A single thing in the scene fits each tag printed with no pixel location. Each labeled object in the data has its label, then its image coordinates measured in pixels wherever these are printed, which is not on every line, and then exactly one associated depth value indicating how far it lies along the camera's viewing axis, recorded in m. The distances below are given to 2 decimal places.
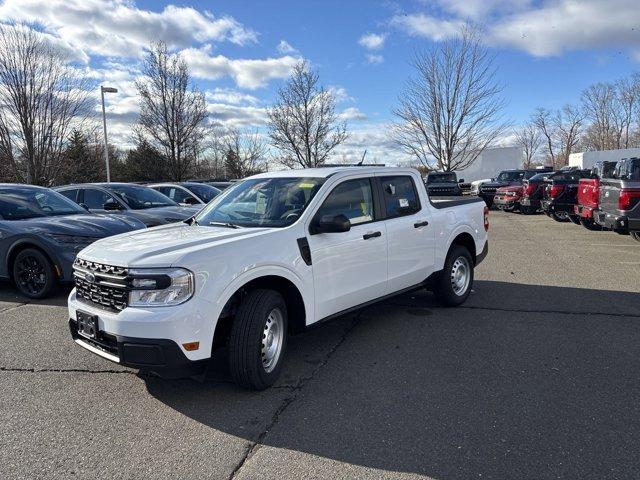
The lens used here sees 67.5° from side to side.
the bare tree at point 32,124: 16.69
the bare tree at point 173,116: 25.64
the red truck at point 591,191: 12.38
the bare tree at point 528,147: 76.70
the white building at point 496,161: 39.56
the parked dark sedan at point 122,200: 10.00
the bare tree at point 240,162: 44.78
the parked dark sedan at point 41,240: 6.64
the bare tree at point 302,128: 31.92
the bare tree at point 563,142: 68.50
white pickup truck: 3.38
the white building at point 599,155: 39.84
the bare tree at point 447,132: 31.14
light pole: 20.56
